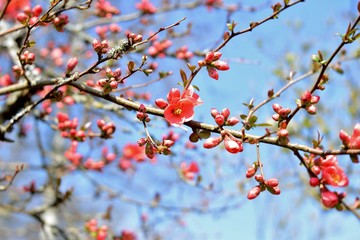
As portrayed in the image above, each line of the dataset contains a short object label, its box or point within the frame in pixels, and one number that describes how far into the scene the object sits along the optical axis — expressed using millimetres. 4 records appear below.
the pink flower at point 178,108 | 676
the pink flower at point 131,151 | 1520
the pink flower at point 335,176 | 678
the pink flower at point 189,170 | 1246
